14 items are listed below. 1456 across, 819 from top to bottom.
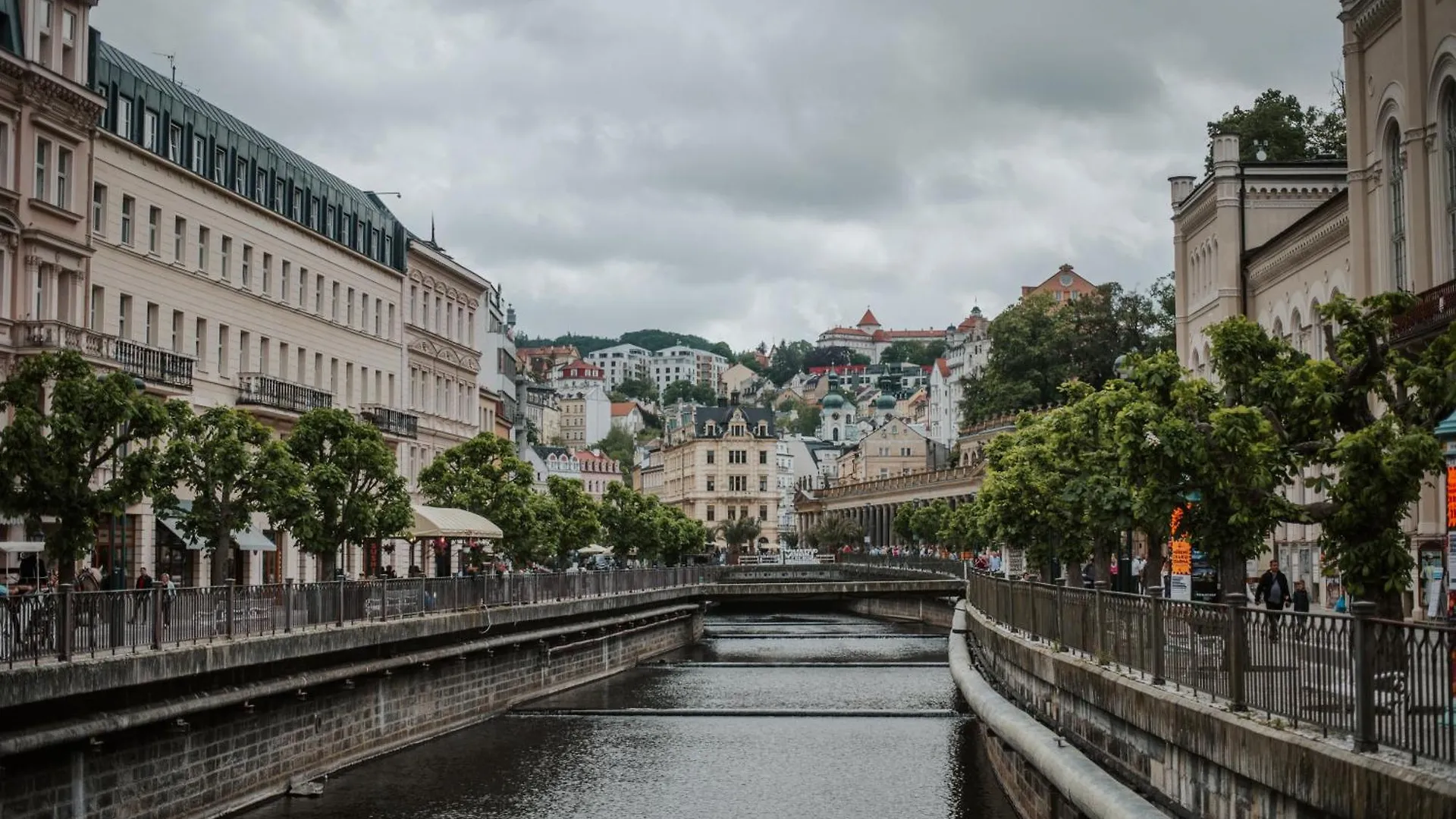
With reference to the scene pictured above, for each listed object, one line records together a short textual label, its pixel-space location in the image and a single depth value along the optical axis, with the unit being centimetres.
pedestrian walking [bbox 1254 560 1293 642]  2820
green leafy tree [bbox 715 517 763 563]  18888
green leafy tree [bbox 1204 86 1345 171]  8169
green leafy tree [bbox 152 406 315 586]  3712
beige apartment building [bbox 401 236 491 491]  7406
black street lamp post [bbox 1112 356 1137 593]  4172
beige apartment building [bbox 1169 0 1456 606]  3688
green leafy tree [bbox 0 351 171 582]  2997
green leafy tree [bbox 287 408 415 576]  4181
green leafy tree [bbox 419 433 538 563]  5853
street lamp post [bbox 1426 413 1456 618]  2200
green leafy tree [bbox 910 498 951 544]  12662
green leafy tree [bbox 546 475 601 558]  7588
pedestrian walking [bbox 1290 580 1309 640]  3043
